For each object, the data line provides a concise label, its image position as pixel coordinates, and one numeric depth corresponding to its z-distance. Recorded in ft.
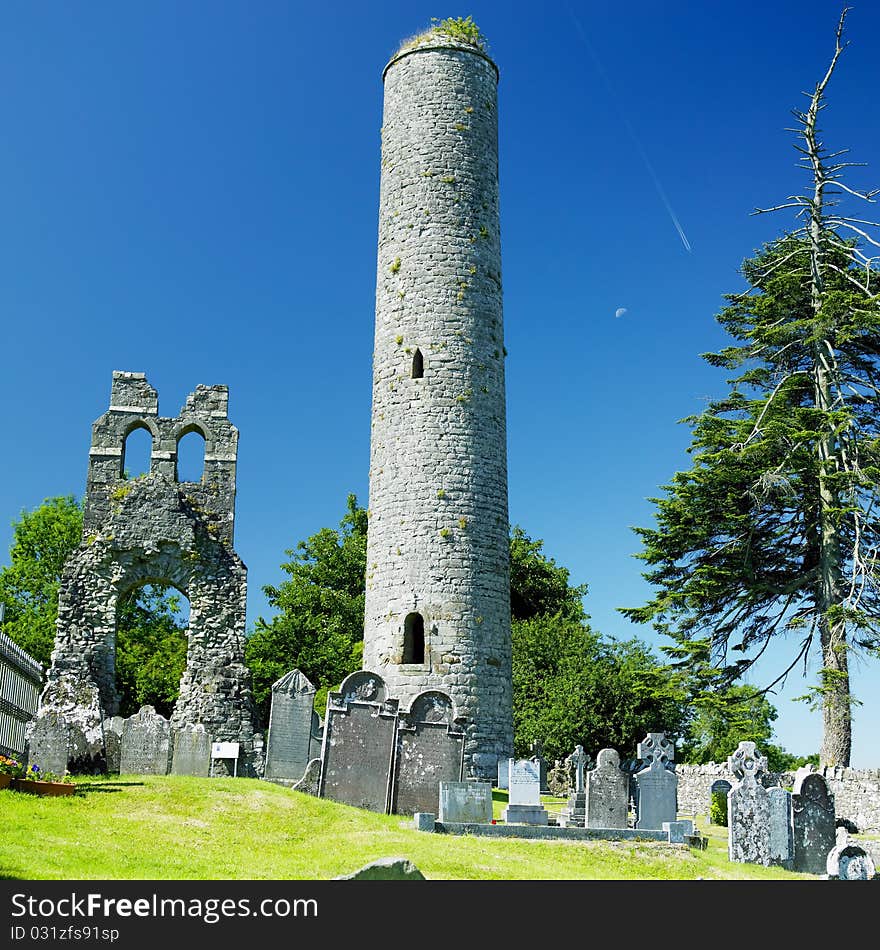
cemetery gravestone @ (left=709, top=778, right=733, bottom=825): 62.64
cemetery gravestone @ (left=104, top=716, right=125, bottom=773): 56.03
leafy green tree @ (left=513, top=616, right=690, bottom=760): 92.12
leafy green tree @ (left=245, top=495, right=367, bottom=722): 110.73
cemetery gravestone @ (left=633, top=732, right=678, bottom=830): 51.49
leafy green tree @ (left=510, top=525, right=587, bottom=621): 124.77
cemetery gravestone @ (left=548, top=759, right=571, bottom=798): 84.28
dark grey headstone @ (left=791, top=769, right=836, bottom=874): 44.91
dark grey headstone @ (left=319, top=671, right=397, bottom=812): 50.96
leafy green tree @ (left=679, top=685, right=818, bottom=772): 81.82
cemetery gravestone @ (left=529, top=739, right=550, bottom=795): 72.24
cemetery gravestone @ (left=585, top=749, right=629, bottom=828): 51.08
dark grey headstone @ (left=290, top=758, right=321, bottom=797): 53.16
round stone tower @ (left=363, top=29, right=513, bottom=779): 69.97
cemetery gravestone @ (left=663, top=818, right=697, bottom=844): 46.98
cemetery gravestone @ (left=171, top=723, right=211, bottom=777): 57.21
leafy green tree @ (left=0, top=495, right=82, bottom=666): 129.08
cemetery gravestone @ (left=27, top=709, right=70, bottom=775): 49.98
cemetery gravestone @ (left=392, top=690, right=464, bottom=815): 51.24
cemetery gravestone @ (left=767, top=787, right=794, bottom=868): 44.55
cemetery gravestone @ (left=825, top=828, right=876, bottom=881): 35.47
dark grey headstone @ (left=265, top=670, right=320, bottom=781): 57.62
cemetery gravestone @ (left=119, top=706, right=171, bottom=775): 55.93
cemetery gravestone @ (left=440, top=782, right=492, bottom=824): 47.01
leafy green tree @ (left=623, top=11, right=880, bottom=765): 84.74
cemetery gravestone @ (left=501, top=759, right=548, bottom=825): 53.36
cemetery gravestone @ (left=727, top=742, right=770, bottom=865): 44.16
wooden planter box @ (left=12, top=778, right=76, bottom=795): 44.24
